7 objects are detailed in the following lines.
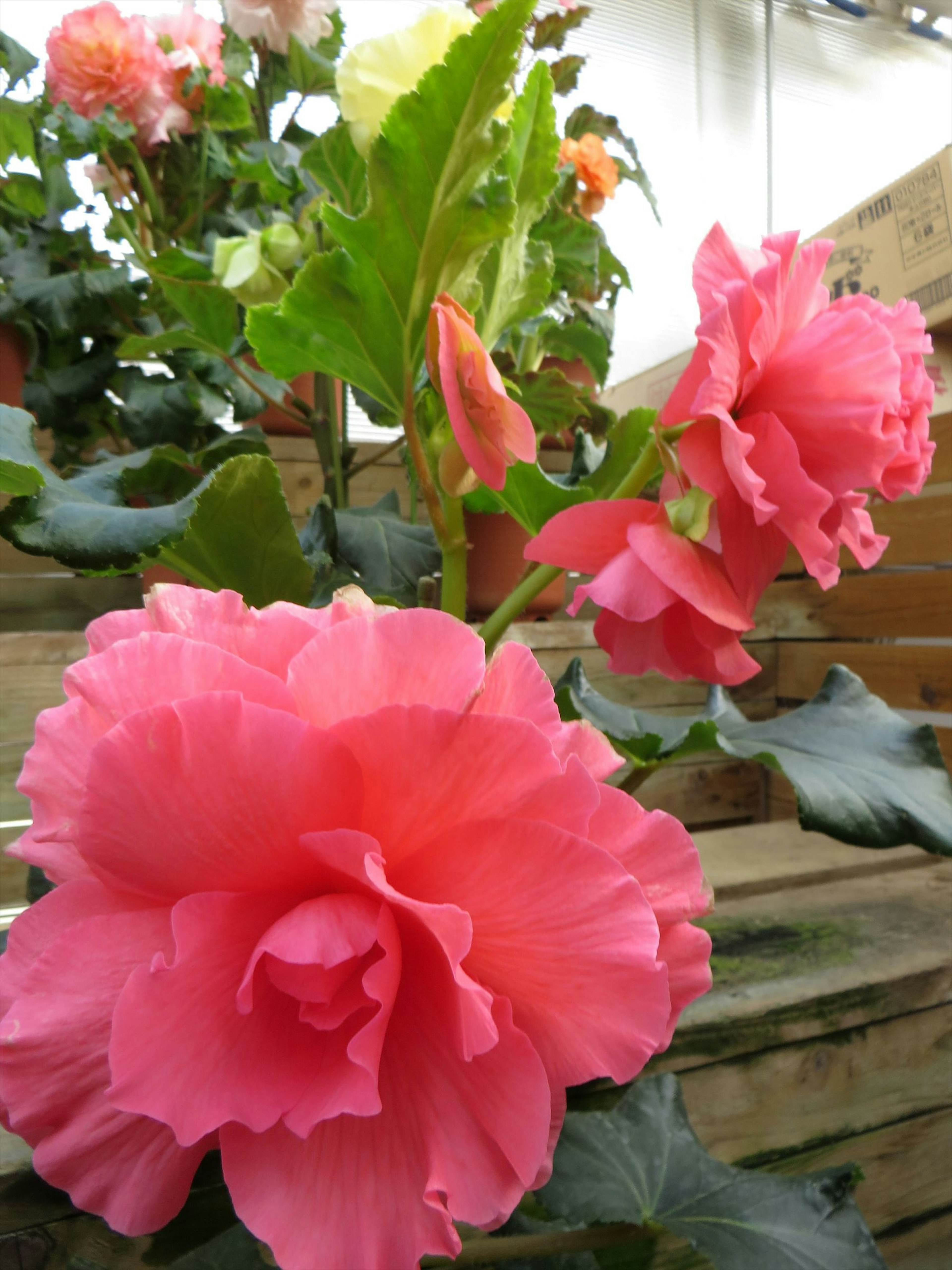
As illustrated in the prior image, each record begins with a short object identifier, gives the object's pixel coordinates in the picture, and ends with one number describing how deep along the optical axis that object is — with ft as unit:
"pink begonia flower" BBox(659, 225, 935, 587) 0.92
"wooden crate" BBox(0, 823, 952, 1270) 1.58
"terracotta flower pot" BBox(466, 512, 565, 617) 2.92
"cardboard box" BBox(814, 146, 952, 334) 3.84
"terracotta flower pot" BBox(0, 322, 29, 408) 3.16
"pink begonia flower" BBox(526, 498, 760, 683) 0.97
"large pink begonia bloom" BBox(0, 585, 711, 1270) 0.57
